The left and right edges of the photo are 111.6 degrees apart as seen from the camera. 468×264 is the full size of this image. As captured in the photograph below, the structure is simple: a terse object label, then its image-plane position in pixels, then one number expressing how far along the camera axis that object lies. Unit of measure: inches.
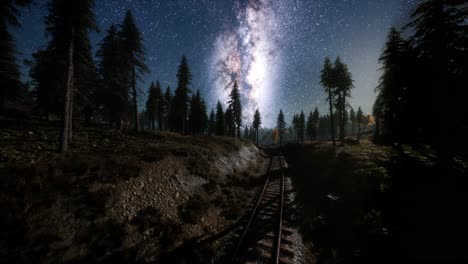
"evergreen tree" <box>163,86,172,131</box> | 2023.9
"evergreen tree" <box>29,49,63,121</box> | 811.4
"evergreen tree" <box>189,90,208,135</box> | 1991.9
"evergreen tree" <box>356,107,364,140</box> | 2694.4
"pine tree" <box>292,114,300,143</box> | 2868.8
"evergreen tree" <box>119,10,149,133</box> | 799.1
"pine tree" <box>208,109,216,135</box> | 2740.4
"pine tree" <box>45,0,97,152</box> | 451.8
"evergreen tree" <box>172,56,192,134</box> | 1307.8
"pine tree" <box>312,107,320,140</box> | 2598.2
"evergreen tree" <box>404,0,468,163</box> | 378.0
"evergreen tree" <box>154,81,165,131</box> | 1905.8
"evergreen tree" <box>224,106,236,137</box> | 1879.9
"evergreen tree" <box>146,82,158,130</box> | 1923.1
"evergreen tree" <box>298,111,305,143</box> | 2620.6
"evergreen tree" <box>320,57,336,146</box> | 1123.3
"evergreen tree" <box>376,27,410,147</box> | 563.2
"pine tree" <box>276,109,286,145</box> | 2726.1
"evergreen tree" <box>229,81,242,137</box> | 1749.5
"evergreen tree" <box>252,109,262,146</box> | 2541.8
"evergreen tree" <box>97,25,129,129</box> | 858.8
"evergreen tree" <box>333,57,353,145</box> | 1099.9
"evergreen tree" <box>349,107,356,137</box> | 2971.7
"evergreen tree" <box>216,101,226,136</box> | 2110.0
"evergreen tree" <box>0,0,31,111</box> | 430.3
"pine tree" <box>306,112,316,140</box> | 2593.5
